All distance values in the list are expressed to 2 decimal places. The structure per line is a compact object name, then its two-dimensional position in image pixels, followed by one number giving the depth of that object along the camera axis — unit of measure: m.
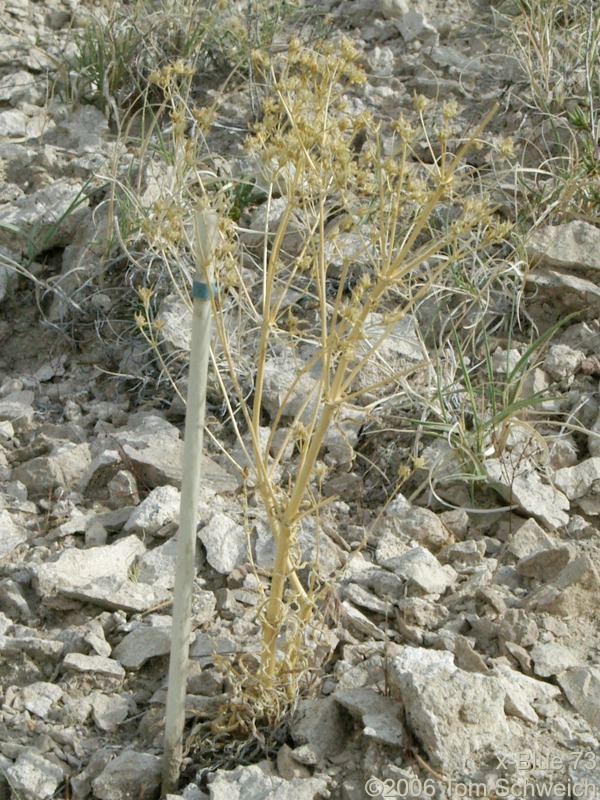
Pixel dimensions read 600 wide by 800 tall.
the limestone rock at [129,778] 1.97
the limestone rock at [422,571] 2.42
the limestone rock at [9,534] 2.60
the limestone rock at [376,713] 1.95
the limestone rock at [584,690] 2.08
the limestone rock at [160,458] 2.81
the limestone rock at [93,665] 2.23
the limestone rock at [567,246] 3.31
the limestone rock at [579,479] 2.74
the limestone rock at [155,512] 2.65
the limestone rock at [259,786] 1.88
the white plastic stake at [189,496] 1.74
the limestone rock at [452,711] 1.91
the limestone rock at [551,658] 2.17
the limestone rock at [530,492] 2.67
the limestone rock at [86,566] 2.45
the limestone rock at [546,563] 2.44
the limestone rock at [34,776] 2.01
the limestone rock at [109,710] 2.15
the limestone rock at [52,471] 2.84
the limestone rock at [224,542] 2.52
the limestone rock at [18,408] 3.13
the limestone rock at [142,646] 2.26
